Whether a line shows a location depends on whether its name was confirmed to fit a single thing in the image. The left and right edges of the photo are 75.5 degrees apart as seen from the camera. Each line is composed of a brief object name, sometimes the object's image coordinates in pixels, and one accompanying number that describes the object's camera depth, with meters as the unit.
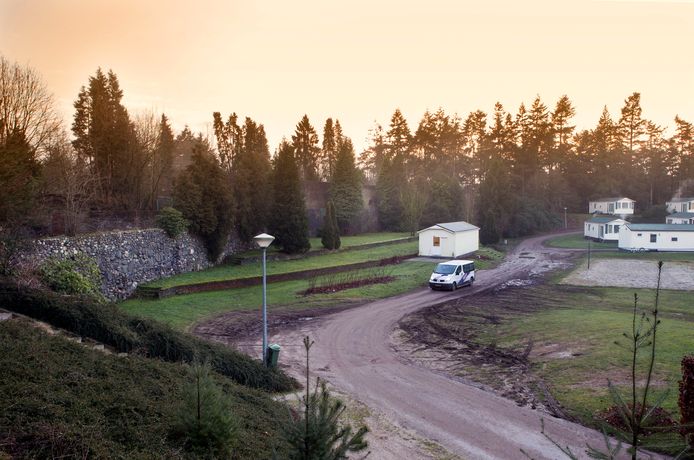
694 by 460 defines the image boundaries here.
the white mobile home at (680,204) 59.22
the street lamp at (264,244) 11.55
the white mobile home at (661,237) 43.31
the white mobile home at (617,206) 64.81
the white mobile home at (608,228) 50.94
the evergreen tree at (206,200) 28.31
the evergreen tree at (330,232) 37.19
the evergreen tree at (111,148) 28.78
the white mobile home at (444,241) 36.91
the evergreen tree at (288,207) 33.44
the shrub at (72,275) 16.64
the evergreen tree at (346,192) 51.75
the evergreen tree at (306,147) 62.81
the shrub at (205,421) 6.29
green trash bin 11.98
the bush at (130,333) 10.06
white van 25.08
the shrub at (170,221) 26.12
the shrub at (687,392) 8.42
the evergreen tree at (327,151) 67.31
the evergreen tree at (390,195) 56.41
